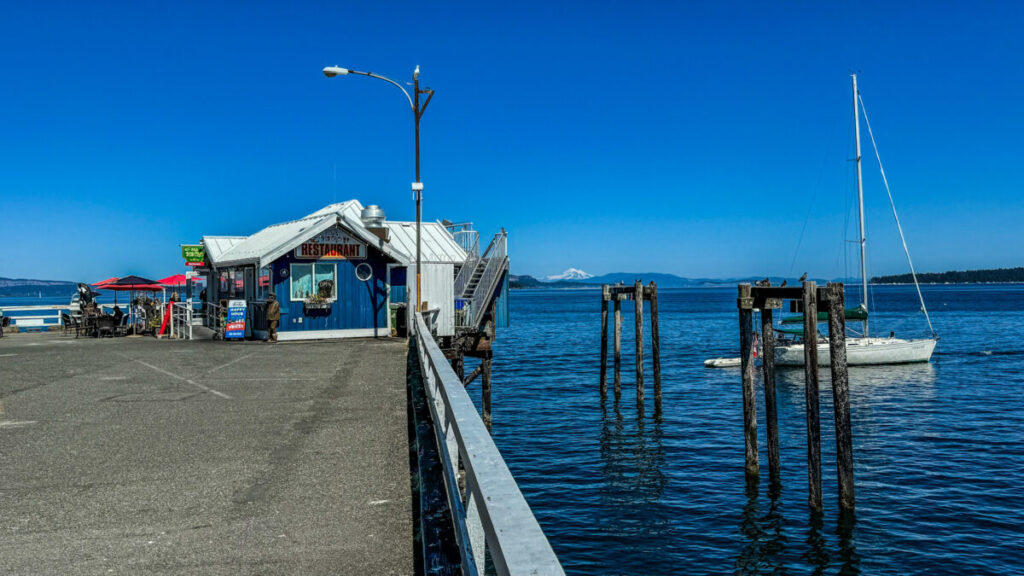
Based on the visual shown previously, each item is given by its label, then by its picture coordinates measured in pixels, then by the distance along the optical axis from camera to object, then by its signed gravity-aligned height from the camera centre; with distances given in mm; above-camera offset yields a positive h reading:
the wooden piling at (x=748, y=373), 15477 -1469
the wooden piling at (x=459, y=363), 22797 -1703
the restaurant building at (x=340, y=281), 24578 +897
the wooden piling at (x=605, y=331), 27050 -993
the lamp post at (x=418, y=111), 22250 +5611
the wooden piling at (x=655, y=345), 24734 -1393
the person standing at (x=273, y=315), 24022 -135
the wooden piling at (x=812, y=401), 13172 -1734
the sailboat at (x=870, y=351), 36781 -2544
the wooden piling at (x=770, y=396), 15219 -1922
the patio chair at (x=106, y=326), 29266 -427
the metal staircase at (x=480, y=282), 27375 +866
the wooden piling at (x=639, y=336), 24266 -1059
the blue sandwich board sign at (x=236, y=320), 24781 -282
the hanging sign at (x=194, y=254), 34125 +2556
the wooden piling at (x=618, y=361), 26922 -2020
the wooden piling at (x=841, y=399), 13242 -1726
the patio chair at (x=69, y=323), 32362 -314
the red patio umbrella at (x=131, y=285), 34906 +1316
